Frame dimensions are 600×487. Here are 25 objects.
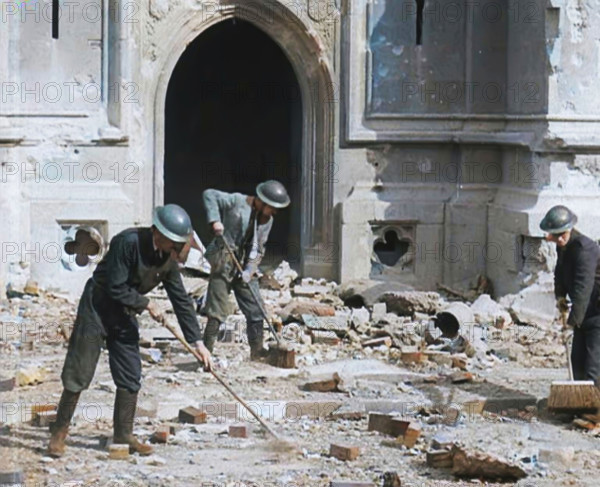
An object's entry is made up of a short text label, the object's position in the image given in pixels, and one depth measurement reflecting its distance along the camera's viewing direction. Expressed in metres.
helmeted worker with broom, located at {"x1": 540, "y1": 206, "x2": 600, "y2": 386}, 10.55
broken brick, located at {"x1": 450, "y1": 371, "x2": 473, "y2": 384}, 11.64
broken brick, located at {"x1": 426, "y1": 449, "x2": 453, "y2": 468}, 9.10
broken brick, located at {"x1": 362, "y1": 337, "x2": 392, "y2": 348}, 13.00
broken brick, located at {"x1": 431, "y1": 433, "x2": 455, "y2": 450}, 9.46
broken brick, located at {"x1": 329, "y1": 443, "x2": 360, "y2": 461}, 9.28
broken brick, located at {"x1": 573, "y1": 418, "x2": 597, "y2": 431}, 10.20
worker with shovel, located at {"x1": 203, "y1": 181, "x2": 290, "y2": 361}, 12.00
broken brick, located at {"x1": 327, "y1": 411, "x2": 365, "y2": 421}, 10.48
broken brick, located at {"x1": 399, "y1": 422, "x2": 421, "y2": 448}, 9.68
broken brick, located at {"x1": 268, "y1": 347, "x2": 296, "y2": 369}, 11.99
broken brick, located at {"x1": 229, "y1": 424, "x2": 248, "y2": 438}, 9.82
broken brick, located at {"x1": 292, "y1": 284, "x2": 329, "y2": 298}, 15.33
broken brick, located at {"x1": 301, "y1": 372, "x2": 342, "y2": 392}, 11.17
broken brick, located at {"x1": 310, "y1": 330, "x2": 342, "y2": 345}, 13.05
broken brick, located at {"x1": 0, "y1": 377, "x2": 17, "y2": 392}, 10.95
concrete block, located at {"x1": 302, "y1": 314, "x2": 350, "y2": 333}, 13.32
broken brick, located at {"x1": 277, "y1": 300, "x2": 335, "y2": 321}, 13.83
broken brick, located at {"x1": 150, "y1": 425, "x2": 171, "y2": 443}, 9.61
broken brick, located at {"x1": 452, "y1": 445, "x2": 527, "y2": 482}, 8.86
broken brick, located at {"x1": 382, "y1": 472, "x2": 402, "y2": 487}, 8.65
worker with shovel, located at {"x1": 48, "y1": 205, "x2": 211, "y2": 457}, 9.08
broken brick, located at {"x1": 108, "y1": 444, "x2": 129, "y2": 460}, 9.15
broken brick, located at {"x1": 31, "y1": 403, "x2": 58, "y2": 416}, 10.06
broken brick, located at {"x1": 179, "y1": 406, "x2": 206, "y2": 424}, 10.12
